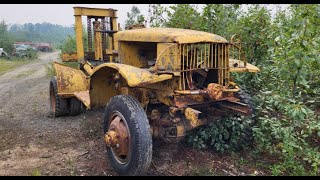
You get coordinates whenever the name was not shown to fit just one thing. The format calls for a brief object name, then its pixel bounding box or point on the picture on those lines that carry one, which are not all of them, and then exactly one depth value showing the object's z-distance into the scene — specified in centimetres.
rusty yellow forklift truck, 277
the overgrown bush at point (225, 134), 336
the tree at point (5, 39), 1918
